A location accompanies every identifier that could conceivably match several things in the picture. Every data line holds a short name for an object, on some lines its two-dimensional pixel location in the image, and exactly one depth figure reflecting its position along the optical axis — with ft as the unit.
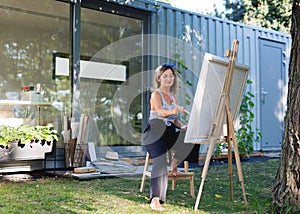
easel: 9.82
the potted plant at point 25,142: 12.77
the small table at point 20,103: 17.28
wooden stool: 10.84
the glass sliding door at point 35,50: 20.13
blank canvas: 9.57
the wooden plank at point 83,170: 14.37
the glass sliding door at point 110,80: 20.22
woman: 9.81
